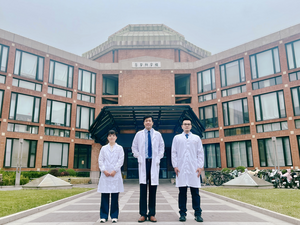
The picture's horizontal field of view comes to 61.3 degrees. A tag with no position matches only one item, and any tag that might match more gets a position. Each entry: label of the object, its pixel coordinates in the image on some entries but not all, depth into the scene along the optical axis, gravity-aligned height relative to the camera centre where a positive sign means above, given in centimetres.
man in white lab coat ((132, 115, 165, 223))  519 +3
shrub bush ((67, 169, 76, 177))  2318 -98
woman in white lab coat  523 -33
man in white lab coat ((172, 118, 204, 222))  525 -8
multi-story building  2231 +644
